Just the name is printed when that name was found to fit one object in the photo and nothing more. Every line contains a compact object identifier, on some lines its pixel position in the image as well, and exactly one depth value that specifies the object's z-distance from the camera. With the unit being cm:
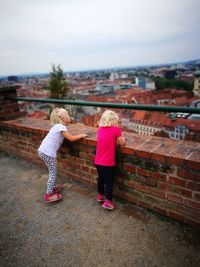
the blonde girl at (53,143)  231
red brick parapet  172
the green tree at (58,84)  2319
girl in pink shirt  202
